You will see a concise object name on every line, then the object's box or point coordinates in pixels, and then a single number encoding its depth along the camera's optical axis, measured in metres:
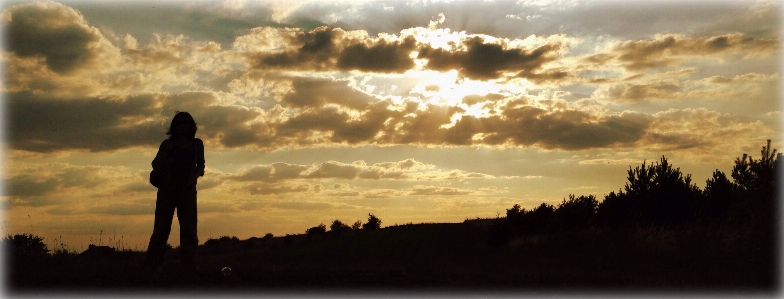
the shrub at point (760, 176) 17.25
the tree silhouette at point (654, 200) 27.17
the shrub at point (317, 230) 30.78
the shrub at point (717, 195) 28.00
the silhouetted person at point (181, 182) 11.31
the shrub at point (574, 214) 25.12
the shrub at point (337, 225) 38.08
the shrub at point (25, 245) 14.99
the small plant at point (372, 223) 38.48
